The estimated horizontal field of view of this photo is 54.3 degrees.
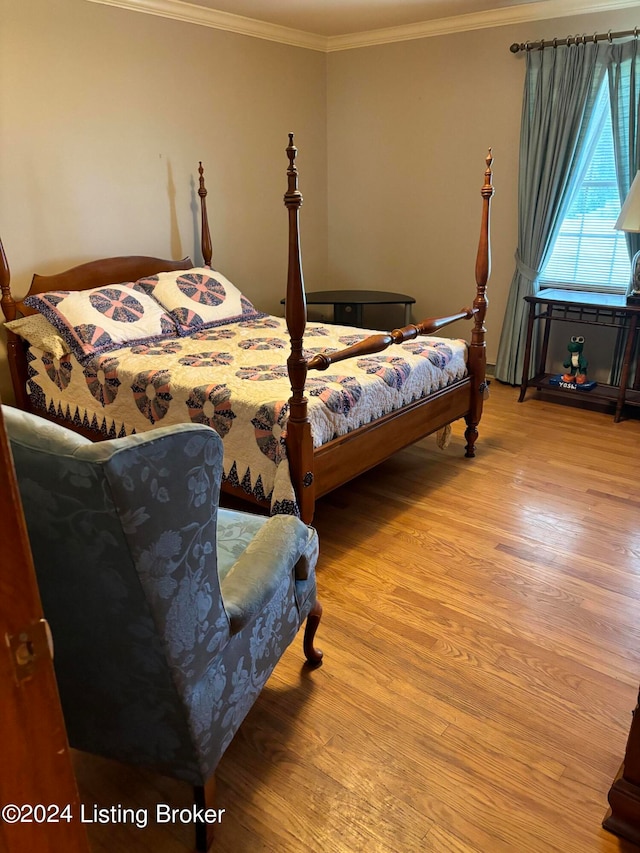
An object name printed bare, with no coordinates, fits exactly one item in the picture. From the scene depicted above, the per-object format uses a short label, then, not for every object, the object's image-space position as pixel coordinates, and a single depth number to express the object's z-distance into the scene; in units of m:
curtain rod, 3.65
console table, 3.79
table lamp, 3.61
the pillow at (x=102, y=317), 3.17
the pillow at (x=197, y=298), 3.63
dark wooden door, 0.68
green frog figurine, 4.18
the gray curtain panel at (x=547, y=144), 3.86
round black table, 4.70
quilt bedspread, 2.41
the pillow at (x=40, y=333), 3.18
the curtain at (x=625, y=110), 3.67
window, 4.02
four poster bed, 2.36
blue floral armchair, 1.01
